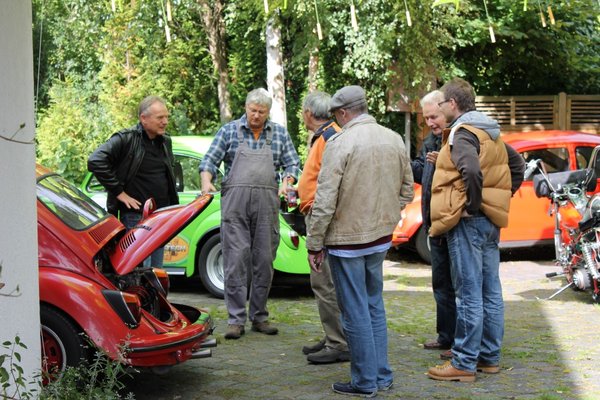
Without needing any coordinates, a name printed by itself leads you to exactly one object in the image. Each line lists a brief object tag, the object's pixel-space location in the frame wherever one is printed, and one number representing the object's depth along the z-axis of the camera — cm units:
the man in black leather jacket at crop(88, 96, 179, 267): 783
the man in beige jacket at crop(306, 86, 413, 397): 605
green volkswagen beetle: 998
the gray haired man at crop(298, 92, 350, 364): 716
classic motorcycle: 959
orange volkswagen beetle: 1288
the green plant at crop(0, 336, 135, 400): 452
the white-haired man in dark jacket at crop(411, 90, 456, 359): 709
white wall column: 460
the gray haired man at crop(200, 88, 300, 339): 802
